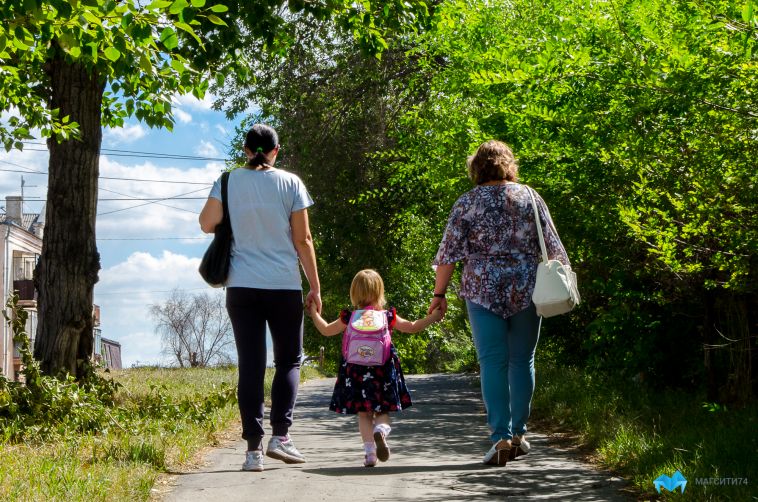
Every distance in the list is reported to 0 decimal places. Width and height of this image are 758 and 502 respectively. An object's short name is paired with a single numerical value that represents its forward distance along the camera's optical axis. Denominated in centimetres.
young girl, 663
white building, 5116
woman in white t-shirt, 616
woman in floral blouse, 616
